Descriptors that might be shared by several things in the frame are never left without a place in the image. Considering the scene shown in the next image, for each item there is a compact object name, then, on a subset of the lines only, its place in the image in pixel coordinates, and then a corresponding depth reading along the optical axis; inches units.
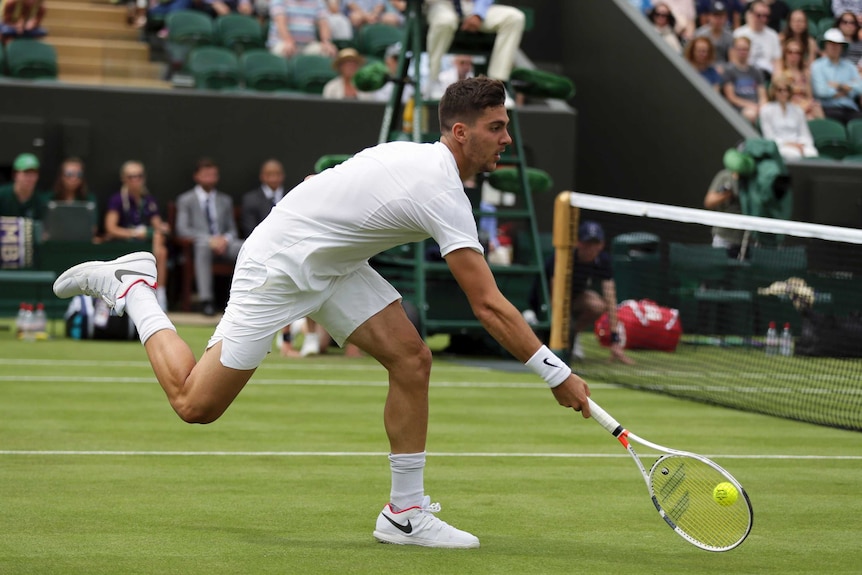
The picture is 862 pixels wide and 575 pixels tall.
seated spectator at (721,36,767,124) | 751.7
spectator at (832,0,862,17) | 836.0
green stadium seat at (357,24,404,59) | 745.0
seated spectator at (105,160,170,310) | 631.8
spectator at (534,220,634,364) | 518.0
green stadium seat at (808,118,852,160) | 736.3
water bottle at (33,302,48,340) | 542.9
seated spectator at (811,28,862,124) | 770.2
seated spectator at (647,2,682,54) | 784.9
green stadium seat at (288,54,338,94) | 705.0
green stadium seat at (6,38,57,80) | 662.5
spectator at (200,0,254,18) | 741.3
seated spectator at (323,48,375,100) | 686.5
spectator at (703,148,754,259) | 617.9
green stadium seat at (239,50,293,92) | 696.4
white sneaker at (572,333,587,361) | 513.3
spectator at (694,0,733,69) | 786.2
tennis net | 438.3
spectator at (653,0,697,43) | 809.5
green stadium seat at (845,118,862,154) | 745.9
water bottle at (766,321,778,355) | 542.6
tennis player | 202.2
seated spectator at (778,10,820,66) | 778.8
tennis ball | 199.8
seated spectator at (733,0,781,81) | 788.0
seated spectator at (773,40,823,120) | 757.9
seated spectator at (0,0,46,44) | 676.7
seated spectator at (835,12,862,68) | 802.2
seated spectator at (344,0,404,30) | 770.2
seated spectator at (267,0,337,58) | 722.2
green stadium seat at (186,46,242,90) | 682.2
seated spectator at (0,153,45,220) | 616.0
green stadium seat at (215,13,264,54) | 724.7
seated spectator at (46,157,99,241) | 621.9
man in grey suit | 640.4
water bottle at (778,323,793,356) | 541.0
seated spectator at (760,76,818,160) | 711.7
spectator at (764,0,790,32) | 826.8
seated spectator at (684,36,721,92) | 753.0
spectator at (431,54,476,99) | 572.4
